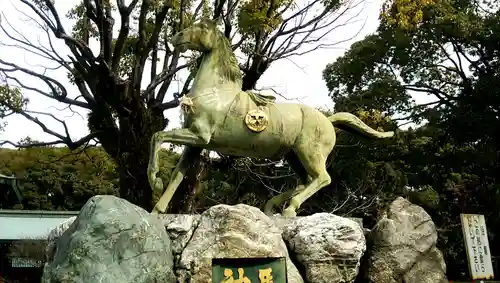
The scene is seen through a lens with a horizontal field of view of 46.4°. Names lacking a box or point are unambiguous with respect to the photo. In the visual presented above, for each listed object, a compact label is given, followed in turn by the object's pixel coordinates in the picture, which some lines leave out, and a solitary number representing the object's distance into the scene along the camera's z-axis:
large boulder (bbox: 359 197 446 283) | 5.27
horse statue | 5.55
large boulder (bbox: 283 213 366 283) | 4.97
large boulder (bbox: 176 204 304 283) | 4.71
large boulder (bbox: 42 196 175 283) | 4.25
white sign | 7.44
